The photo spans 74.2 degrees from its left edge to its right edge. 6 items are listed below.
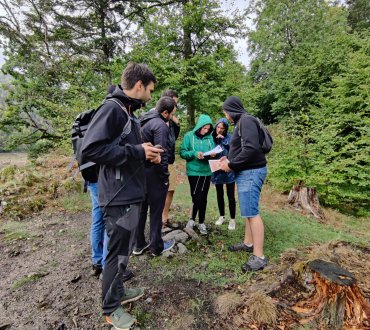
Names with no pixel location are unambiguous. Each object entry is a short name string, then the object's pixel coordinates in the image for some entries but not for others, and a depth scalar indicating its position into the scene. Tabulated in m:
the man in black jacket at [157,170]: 3.08
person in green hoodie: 4.02
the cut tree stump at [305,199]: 6.73
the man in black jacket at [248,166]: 3.02
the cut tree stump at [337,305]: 2.10
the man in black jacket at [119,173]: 1.91
